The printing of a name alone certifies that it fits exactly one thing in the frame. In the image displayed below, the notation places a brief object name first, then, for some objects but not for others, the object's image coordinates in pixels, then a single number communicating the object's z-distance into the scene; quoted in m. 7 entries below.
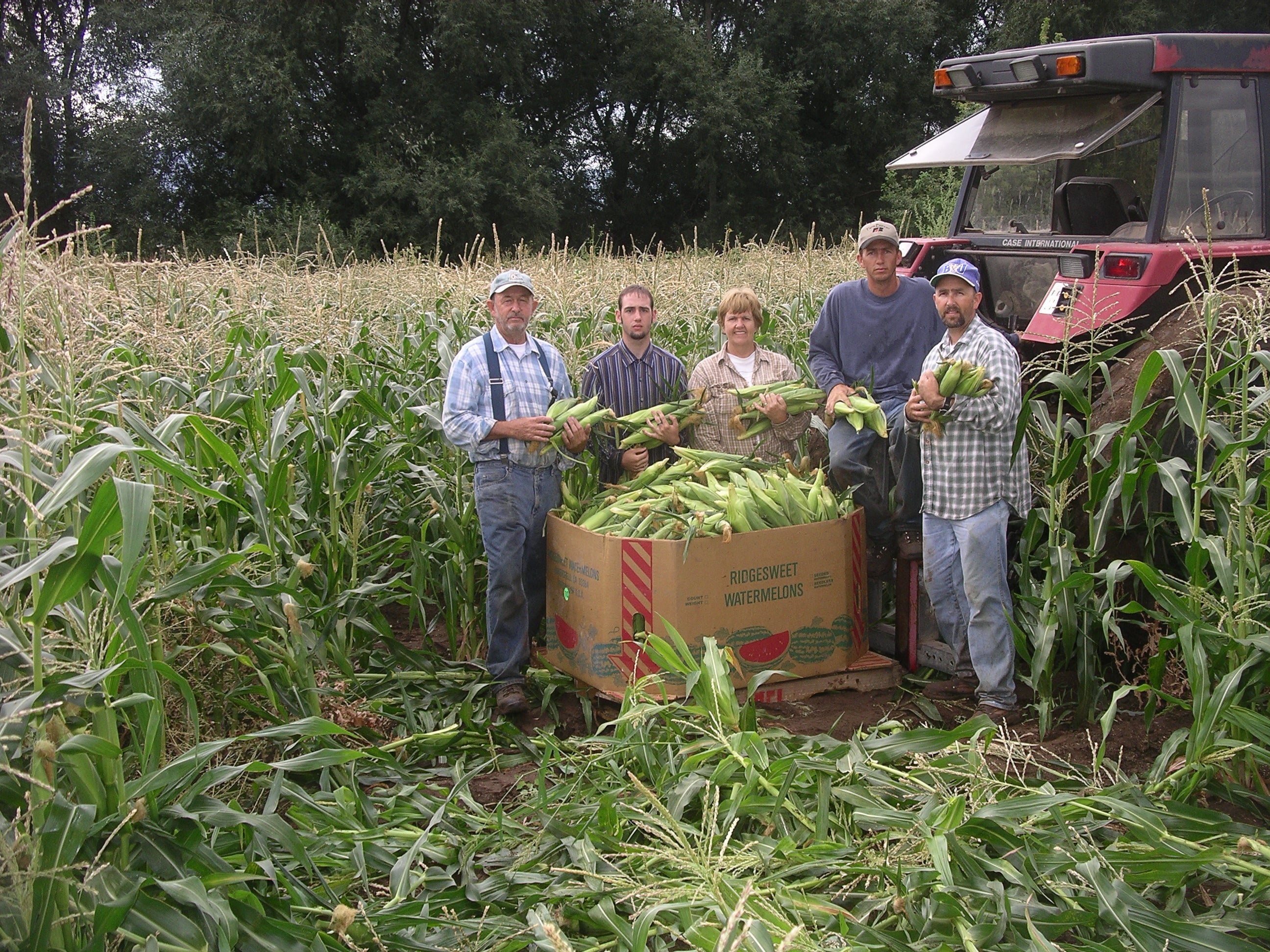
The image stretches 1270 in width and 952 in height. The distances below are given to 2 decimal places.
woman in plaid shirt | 5.14
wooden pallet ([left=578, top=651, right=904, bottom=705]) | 4.60
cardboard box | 4.43
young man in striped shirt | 5.23
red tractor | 4.80
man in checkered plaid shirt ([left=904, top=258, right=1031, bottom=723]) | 4.29
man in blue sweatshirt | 4.96
